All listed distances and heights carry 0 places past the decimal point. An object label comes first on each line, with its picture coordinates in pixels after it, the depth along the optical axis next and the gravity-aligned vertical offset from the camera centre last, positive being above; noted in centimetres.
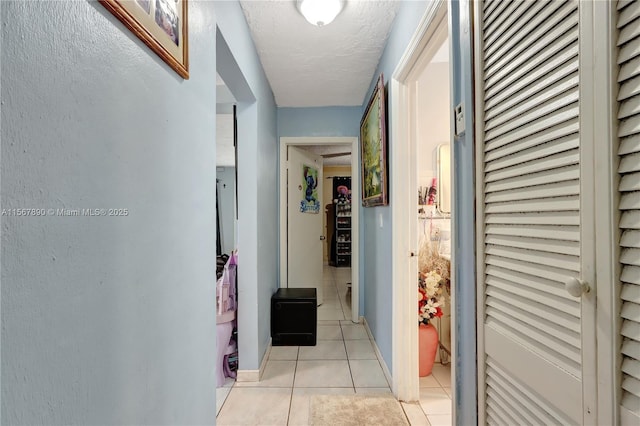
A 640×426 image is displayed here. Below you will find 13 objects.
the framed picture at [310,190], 400 +32
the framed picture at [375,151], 219 +53
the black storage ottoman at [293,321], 295 -106
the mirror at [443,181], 254 +27
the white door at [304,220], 364 -9
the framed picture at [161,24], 70 +50
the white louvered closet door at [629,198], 51 +3
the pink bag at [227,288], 236 -60
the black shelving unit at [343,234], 755 -52
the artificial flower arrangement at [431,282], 230 -53
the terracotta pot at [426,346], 228 -101
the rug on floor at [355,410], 183 -126
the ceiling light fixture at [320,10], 174 +120
